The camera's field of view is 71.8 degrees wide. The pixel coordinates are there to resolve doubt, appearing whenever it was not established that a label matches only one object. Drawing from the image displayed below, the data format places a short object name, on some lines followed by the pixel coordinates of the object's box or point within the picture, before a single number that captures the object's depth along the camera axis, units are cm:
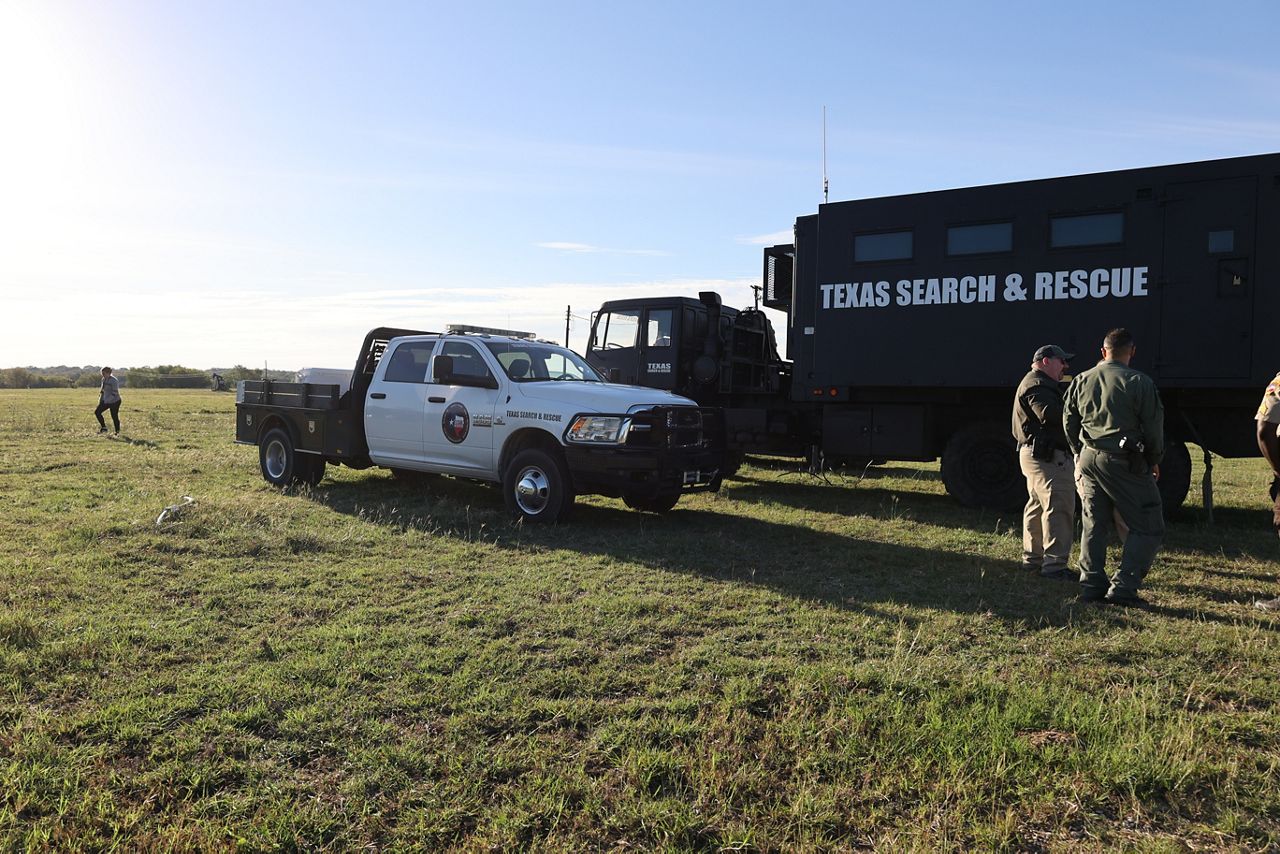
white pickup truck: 846
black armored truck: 866
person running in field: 2061
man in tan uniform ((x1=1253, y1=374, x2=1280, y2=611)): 602
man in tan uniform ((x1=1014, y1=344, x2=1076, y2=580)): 700
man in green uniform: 597
